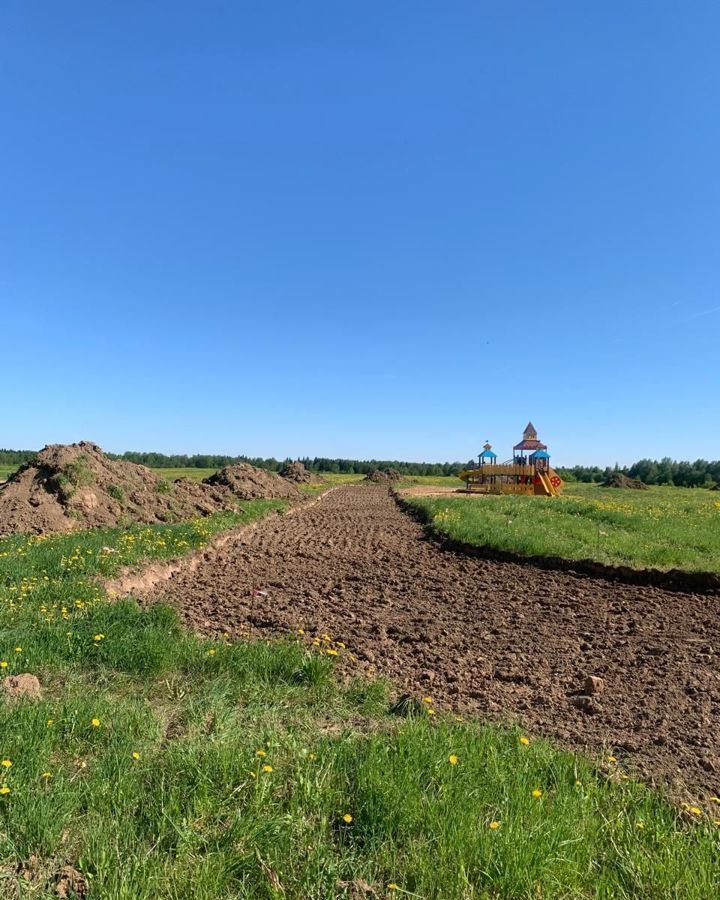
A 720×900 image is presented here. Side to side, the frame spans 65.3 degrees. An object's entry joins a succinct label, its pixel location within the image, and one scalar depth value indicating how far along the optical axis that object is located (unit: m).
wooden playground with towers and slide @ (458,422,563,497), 42.22
